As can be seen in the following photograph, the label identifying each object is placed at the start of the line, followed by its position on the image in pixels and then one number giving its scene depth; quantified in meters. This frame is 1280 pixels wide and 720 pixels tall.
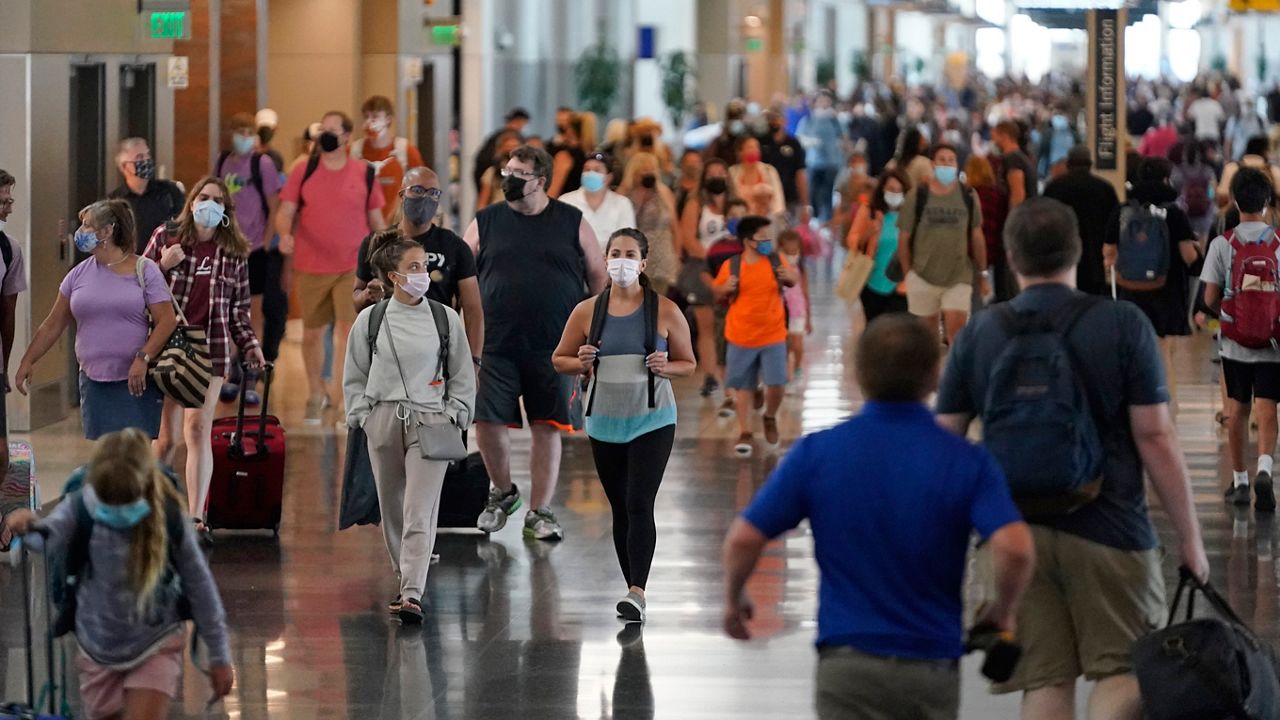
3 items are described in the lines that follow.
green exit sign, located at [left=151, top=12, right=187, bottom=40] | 29.84
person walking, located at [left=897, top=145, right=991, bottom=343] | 27.83
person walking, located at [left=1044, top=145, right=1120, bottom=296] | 28.81
